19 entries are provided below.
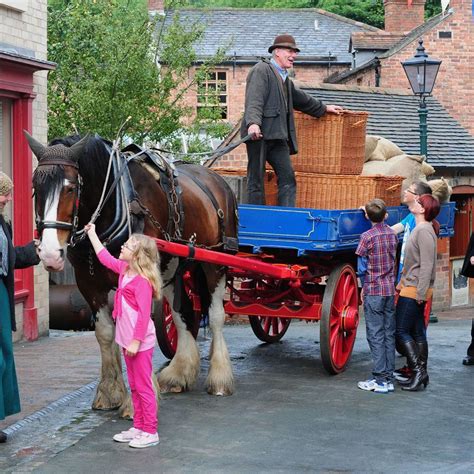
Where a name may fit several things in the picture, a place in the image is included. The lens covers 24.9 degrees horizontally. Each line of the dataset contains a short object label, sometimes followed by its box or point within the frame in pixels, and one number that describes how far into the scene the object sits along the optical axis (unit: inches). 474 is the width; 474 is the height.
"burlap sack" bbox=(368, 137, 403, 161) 473.4
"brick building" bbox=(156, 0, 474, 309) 879.7
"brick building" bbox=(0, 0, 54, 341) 488.4
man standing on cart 399.9
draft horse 290.7
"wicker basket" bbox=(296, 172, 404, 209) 420.8
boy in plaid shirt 370.3
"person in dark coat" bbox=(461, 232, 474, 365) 434.6
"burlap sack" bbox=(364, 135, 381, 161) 471.2
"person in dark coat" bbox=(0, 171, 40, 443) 289.6
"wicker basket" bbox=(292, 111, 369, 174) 423.2
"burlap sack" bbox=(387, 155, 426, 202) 457.4
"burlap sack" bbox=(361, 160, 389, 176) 457.1
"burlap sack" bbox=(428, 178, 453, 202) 453.1
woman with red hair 374.0
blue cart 381.1
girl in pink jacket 285.4
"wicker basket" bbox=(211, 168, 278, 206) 424.5
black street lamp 693.3
